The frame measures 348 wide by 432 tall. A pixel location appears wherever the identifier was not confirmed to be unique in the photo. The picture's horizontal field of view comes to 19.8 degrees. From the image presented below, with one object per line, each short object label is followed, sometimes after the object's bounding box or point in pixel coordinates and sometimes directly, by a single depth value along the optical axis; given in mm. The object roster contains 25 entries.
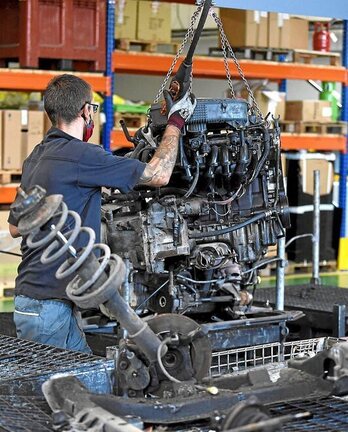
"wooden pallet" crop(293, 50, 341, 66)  13438
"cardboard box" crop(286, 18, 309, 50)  13422
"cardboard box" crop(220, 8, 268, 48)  12961
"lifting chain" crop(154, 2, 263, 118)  6077
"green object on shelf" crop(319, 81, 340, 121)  14039
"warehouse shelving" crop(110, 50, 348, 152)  11688
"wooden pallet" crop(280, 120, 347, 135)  13117
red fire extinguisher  14711
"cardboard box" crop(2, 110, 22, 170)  10422
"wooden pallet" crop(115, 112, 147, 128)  12008
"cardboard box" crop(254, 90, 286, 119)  12820
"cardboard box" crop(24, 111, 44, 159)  10586
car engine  6121
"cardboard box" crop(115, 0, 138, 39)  12156
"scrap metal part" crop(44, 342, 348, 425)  2801
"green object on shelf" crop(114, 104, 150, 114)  11969
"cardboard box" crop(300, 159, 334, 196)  12867
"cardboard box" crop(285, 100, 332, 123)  13117
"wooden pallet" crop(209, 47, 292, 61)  13055
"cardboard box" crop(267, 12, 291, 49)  13117
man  4863
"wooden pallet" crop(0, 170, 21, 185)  10648
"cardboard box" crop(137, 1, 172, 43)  12297
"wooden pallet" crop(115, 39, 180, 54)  12070
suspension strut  2715
